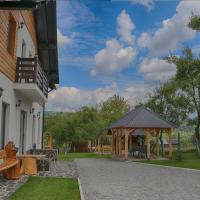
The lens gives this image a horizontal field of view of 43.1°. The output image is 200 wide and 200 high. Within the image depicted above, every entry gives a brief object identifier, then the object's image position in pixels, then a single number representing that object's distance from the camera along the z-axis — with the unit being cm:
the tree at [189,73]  1591
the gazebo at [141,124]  1516
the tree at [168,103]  2061
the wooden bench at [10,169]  704
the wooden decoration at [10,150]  736
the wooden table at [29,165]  823
